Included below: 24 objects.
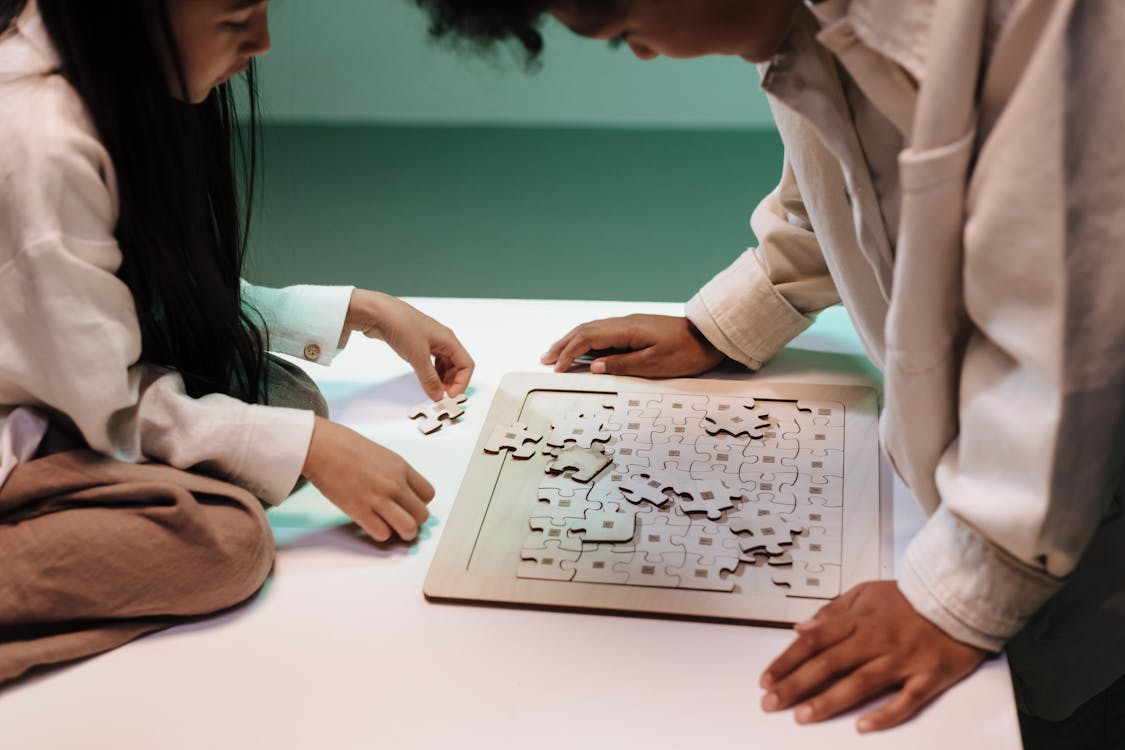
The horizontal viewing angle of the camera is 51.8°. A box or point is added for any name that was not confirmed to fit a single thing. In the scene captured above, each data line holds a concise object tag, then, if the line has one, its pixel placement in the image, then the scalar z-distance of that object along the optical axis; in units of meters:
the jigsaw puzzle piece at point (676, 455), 1.25
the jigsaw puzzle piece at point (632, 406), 1.35
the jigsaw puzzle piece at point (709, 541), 1.11
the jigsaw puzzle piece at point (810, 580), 1.06
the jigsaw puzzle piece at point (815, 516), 1.14
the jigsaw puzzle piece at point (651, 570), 1.09
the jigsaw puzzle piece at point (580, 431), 1.30
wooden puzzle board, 1.08
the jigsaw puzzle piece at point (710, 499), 1.16
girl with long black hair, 1.02
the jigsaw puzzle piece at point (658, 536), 1.12
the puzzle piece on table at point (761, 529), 1.11
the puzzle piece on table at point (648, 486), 1.19
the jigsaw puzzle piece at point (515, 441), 1.29
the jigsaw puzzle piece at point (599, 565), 1.10
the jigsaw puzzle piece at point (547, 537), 1.14
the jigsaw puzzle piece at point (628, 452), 1.25
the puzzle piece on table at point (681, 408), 1.33
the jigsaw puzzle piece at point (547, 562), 1.11
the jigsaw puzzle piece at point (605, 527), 1.14
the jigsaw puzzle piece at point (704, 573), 1.08
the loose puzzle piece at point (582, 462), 1.24
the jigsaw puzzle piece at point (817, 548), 1.09
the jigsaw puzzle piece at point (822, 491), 1.17
